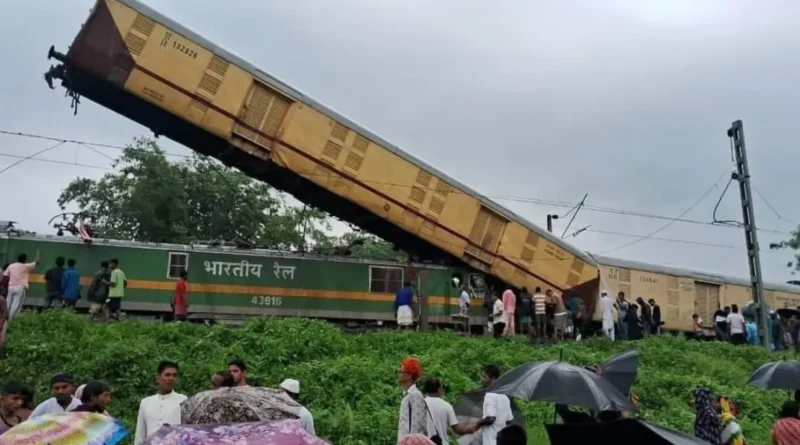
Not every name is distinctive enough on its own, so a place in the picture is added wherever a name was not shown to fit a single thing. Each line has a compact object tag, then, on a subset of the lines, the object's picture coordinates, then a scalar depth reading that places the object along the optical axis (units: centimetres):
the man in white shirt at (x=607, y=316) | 1954
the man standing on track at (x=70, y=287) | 1576
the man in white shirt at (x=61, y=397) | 557
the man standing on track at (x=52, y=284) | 1573
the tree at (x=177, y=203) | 3416
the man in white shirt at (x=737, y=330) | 2102
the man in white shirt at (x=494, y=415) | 583
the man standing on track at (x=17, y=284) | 1288
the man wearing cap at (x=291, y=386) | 617
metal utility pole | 1898
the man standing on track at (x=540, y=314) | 1858
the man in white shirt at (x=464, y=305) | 1933
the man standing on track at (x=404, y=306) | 1745
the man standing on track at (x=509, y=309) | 1853
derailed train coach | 1574
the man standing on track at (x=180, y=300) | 1617
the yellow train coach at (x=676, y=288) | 2470
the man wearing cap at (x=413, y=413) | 564
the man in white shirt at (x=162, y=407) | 543
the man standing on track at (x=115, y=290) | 1584
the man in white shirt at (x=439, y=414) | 580
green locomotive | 1753
